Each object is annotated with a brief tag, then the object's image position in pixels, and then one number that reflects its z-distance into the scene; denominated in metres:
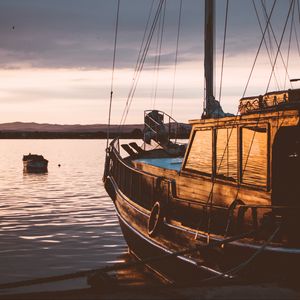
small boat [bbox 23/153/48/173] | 81.25
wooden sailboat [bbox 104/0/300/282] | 9.80
